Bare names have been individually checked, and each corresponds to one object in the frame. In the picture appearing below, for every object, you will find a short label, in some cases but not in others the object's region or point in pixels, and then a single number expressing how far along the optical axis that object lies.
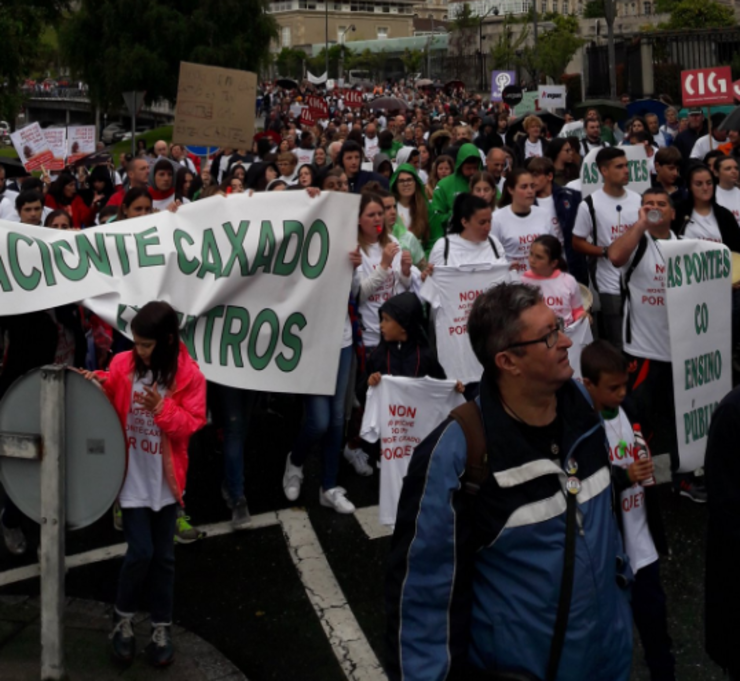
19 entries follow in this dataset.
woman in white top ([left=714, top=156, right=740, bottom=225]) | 8.15
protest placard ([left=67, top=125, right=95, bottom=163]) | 15.58
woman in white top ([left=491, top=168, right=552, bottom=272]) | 7.66
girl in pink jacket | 4.46
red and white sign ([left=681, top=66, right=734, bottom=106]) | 13.31
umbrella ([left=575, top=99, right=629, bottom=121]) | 19.28
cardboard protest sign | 10.10
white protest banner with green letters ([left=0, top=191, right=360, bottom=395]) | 5.60
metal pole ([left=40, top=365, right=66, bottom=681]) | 4.02
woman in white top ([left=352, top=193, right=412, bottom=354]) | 6.58
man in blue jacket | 2.63
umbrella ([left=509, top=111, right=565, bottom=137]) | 18.53
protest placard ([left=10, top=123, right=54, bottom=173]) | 14.62
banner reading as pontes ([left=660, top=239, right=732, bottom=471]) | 5.93
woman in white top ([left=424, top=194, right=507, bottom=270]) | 6.84
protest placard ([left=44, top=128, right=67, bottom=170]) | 15.20
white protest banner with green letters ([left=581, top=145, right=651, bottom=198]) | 9.51
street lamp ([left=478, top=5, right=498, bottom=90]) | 66.00
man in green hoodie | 9.50
